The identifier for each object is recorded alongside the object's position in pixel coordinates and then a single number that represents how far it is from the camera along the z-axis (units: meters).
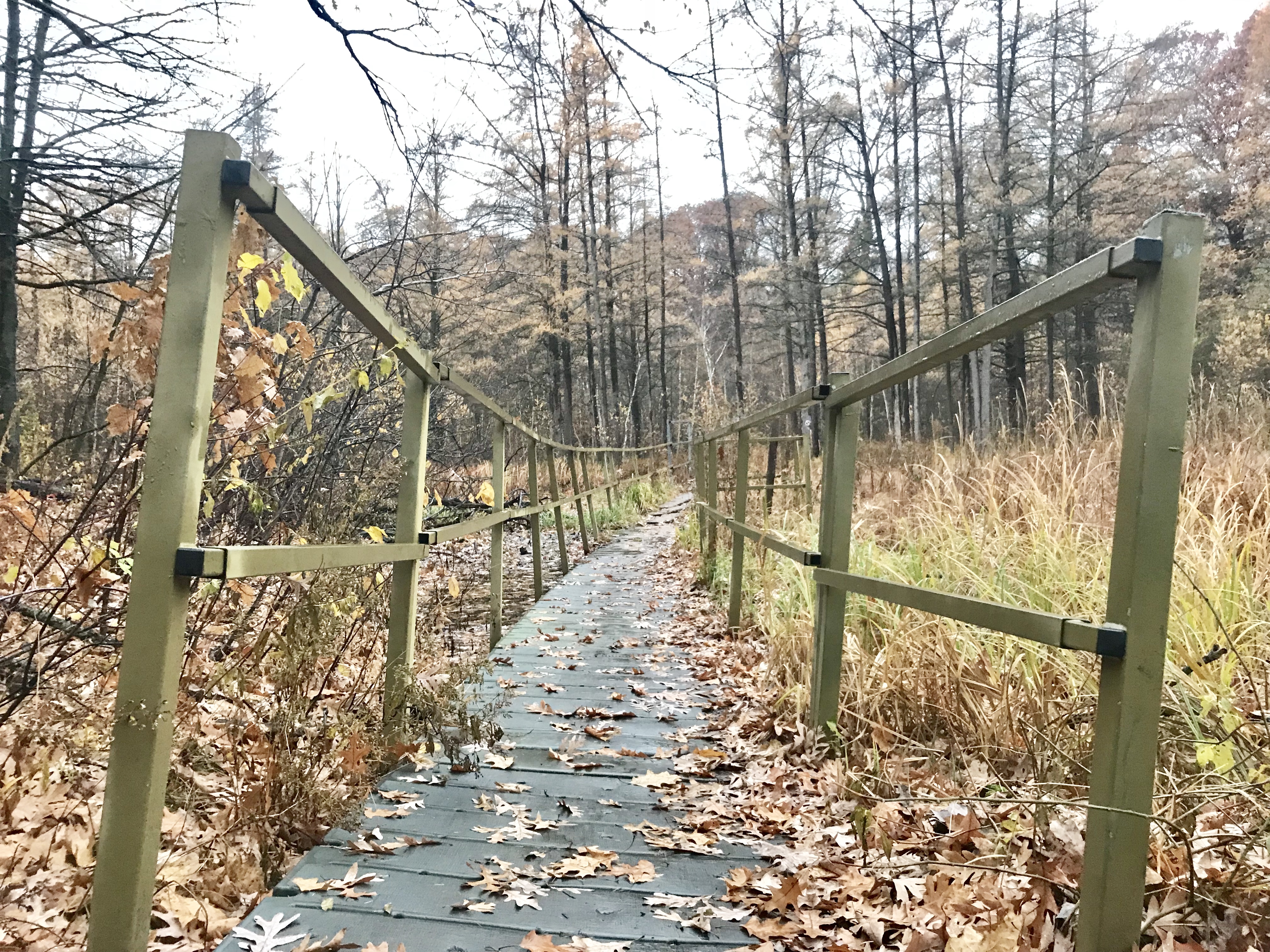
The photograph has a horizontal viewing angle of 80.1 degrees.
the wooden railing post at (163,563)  1.30
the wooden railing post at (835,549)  2.81
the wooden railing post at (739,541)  4.89
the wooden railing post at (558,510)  6.94
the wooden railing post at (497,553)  4.54
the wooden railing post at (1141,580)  1.30
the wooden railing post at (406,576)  2.66
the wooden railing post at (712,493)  6.66
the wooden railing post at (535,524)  5.82
